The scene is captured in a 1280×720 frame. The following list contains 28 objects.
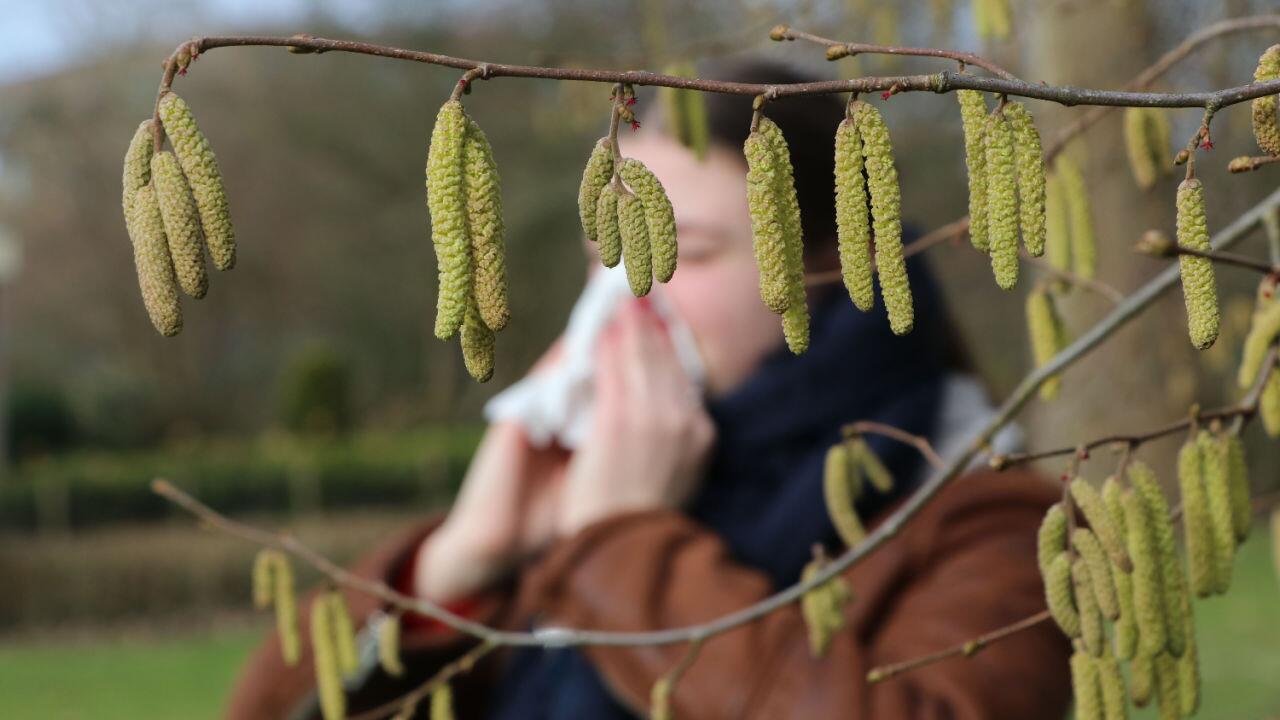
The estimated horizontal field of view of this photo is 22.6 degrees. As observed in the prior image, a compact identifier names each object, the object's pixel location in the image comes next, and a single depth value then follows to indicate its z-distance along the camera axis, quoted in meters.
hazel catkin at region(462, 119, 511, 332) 0.75
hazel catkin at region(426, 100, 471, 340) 0.74
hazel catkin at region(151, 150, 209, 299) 0.75
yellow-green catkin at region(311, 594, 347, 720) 1.08
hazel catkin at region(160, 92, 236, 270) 0.75
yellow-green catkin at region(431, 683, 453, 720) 1.03
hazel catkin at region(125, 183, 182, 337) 0.75
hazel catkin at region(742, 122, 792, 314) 0.75
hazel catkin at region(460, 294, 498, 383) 0.76
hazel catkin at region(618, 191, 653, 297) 0.75
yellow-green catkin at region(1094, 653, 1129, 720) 0.89
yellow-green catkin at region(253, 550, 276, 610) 1.10
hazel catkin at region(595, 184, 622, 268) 0.76
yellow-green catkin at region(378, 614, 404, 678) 1.12
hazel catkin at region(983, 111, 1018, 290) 0.77
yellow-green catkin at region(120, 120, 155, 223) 0.76
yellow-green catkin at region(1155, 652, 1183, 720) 0.91
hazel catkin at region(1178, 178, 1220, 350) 0.76
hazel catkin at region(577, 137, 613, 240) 0.76
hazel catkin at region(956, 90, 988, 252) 0.77
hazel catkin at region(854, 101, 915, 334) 0.76
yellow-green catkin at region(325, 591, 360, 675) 1.08
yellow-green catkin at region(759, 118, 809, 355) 0.76
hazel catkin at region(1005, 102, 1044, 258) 0.77
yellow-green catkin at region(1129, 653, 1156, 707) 0.91
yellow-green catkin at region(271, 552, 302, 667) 1.08
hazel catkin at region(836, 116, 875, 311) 0.76
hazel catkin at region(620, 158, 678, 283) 0.76
